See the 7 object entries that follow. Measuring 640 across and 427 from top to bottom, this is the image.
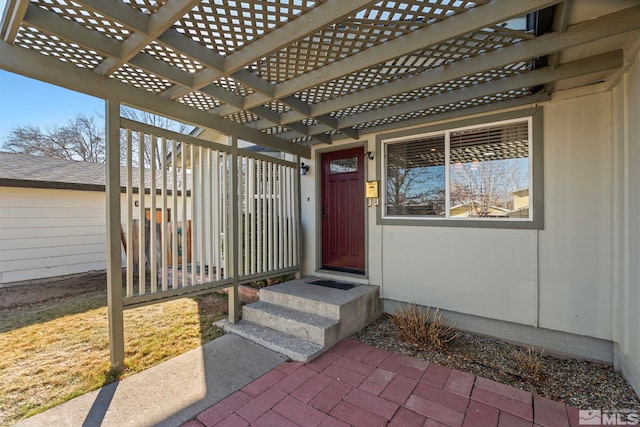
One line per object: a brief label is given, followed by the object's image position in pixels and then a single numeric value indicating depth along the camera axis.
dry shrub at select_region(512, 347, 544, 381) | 2.60
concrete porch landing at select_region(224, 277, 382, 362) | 3.08
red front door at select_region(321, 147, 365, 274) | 4.55
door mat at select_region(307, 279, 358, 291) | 4.14
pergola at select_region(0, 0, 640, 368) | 1.80
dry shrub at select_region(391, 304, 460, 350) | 3.18
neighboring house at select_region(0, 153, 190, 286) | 5.84
